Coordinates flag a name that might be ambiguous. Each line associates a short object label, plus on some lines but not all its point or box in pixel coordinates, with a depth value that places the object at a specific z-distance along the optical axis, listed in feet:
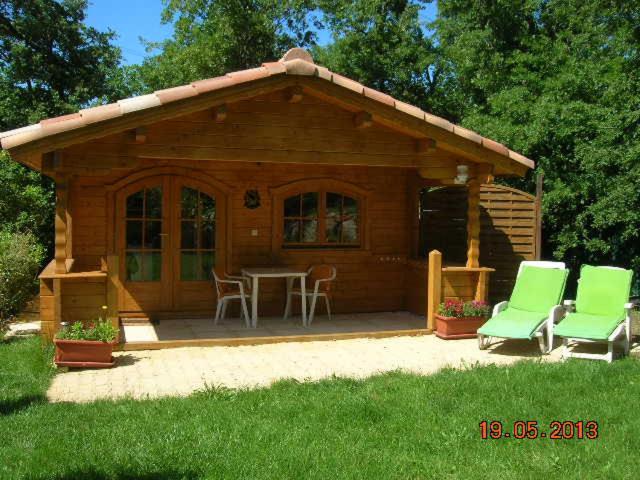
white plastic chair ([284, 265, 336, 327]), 30.84
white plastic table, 28.98
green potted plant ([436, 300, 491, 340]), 28.86
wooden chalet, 24.25
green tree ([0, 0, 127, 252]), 58.18
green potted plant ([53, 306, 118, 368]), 22.24
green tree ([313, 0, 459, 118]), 68.80
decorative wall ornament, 32.89
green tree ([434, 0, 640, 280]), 36.35
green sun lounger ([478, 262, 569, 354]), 25.68
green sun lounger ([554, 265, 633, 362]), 23.94
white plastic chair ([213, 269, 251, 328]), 29.84
